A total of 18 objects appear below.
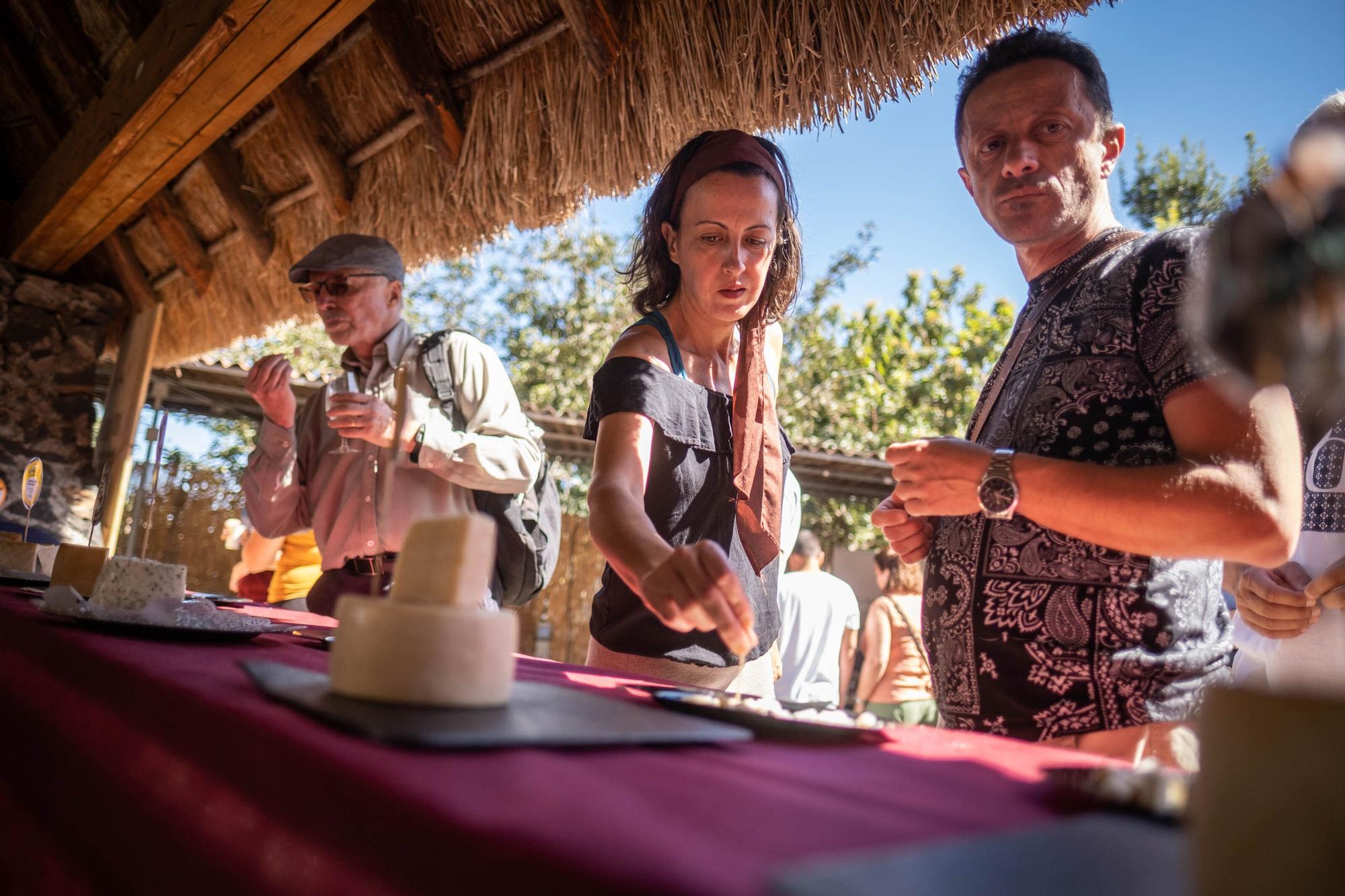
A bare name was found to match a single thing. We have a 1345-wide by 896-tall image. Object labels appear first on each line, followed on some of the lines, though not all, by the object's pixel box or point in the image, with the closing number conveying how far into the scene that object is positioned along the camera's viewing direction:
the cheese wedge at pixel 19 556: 2.63
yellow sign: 3.37
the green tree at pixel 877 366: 15.93
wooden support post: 5.91
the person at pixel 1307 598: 1.82
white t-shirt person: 5.49
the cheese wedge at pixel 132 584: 1.50
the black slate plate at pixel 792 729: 0.88
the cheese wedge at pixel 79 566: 1.91
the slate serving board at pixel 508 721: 0.66
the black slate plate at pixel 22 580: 2.20
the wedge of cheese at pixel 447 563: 0.84
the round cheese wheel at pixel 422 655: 0.79
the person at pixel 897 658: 5.84
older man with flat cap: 2.60
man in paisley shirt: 1.22
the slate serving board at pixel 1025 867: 0.39
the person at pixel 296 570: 3.60
